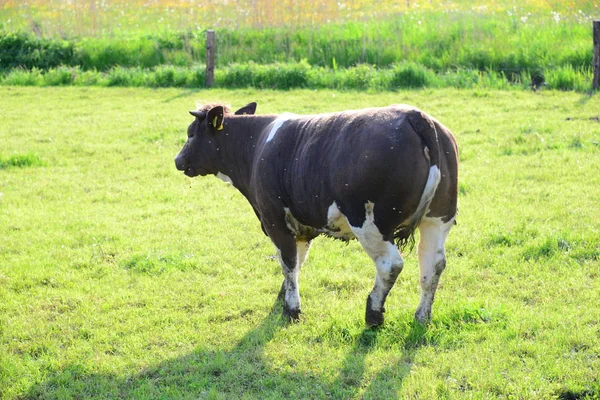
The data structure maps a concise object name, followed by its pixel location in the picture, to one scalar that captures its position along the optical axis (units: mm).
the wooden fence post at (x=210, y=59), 19109
